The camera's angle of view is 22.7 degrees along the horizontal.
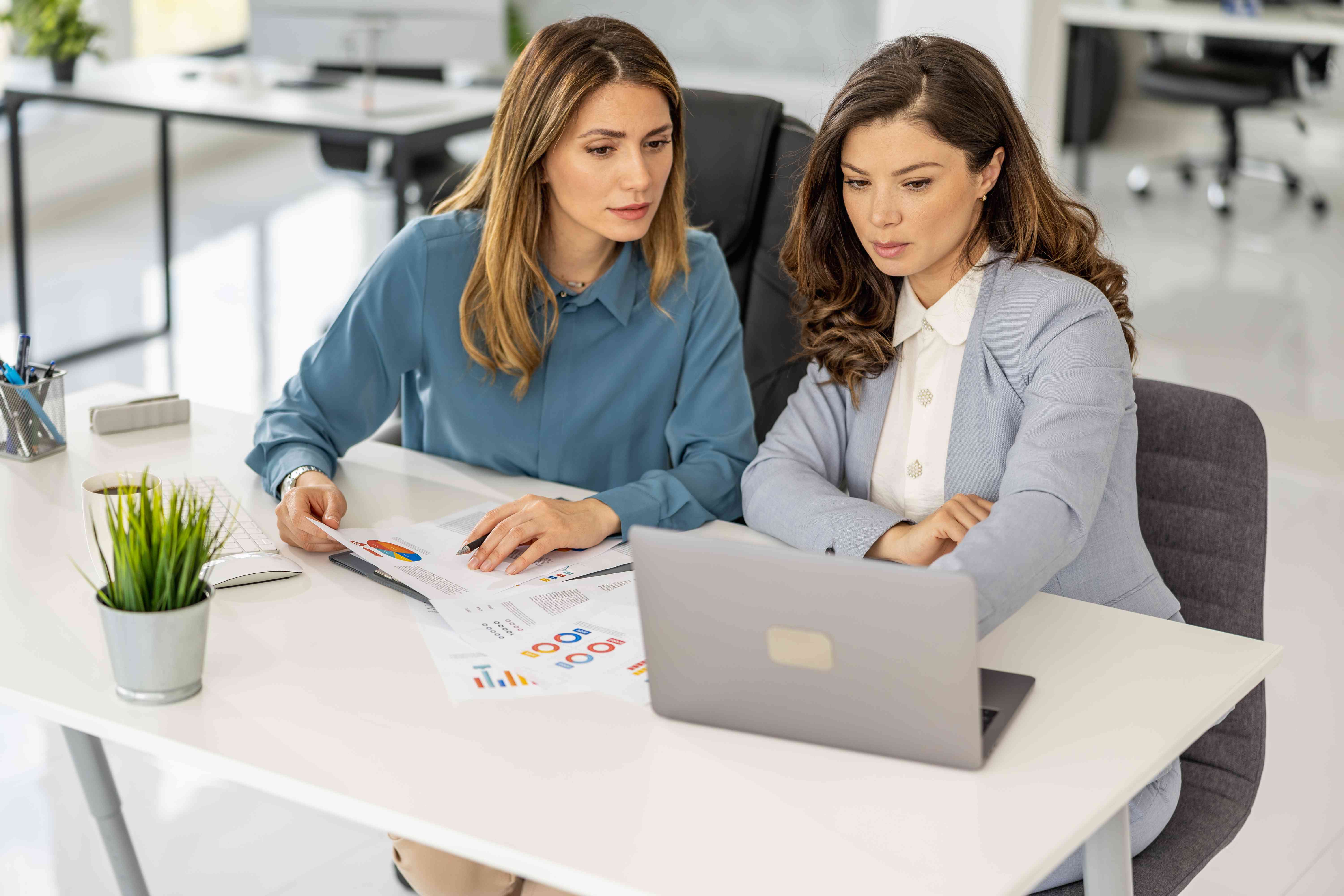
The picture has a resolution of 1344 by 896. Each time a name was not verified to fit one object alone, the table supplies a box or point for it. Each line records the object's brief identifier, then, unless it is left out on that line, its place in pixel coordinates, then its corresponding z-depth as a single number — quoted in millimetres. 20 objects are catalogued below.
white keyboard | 4226
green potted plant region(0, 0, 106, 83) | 7485
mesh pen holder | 4467
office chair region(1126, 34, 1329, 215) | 11150
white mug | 4077
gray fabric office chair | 4260
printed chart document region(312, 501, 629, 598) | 4151
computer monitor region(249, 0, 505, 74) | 6870
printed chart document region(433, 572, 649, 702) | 3954
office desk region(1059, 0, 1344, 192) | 9526
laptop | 3695
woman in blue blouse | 4478
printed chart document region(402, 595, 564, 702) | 3919
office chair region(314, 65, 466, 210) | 8289
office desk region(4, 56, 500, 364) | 6882
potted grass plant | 3817
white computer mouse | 4139
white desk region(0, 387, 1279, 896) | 3661
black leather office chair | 5216
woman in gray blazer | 4153
